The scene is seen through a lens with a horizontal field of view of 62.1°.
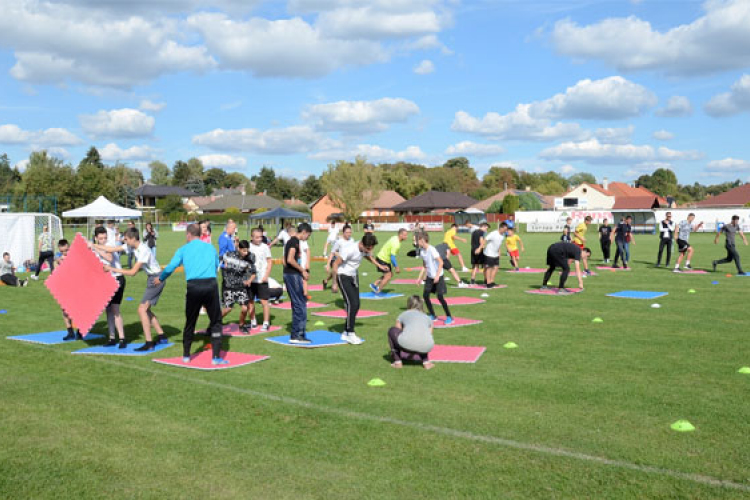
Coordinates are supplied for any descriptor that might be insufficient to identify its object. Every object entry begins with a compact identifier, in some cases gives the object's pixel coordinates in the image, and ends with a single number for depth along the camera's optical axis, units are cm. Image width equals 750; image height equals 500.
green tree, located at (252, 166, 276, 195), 14538
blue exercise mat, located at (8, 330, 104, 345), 1079
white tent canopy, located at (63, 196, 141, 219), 3324
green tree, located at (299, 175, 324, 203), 13038
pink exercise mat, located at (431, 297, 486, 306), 1520
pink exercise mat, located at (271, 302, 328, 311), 1482
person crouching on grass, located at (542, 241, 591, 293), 1616
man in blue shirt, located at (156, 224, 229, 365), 883
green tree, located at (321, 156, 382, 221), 9438
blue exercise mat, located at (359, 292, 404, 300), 1645
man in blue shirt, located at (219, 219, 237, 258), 1531
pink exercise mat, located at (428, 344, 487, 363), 919
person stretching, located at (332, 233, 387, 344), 1055
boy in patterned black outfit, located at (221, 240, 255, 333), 1098
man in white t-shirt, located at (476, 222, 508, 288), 1820
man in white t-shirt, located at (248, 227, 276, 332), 1168
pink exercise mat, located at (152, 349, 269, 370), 887
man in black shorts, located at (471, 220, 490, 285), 1867
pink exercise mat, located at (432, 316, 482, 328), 1208
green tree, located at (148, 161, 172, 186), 14412
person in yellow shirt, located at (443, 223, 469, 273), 1955
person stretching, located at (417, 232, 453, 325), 1163
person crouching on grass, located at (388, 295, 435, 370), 866
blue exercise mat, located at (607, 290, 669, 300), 1585
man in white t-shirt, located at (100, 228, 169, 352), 984
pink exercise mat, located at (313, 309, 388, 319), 1354
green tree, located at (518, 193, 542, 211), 8470
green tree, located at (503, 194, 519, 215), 7932
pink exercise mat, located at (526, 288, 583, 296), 1683
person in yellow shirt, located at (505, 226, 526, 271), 2154
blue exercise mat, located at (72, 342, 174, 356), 985
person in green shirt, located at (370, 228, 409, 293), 1605
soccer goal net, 2497
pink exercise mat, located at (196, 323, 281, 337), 1142
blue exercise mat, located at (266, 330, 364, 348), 1040
